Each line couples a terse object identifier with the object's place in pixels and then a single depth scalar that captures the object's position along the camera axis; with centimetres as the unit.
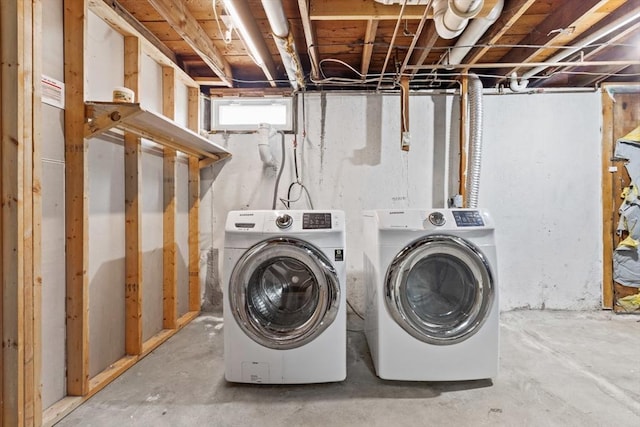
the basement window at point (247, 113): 309
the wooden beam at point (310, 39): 186
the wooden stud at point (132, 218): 208
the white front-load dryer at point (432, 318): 178
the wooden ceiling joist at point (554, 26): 194
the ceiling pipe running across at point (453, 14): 161
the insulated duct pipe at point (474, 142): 273
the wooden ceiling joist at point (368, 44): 210
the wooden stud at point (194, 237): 294
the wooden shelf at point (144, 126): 162
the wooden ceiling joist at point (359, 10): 193
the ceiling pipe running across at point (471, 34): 185
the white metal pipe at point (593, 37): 195
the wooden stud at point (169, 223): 255
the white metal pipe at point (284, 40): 174
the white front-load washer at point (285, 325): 176
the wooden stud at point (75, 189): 163
